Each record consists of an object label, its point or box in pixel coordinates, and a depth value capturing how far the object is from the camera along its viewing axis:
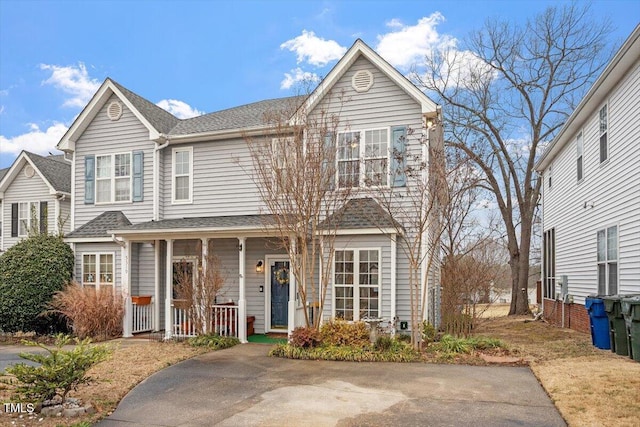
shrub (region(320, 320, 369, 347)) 10.30
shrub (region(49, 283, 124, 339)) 12.57
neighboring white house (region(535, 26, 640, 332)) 9.86
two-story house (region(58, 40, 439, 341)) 11.82
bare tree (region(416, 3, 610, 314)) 23.05
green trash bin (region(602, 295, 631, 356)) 9.06
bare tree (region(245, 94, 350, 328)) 10.40
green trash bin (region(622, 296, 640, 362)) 8.12
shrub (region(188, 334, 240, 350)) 11.05
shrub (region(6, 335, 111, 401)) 5.99
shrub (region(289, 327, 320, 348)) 10.14
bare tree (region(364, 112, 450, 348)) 10.80
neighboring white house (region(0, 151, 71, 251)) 20.16
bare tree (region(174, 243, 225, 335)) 11.48
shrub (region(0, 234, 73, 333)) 13.39
